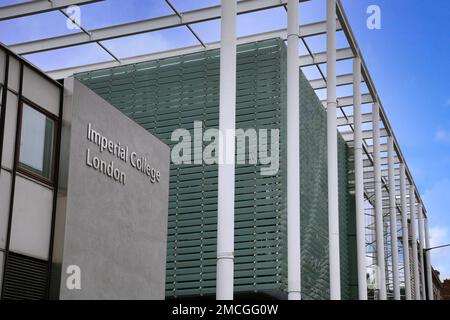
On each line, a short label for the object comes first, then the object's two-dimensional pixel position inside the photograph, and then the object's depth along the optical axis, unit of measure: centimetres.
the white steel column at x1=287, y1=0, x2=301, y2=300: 1950
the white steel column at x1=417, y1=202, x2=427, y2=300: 5921
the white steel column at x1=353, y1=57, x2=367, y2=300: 2847
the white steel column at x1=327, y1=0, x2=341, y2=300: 2333
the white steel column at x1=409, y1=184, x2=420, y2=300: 5250
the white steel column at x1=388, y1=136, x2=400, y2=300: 3936
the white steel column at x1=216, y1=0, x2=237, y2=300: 1491
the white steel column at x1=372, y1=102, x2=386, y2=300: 3459
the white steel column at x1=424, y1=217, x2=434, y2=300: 5988
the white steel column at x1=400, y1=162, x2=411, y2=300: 4597
